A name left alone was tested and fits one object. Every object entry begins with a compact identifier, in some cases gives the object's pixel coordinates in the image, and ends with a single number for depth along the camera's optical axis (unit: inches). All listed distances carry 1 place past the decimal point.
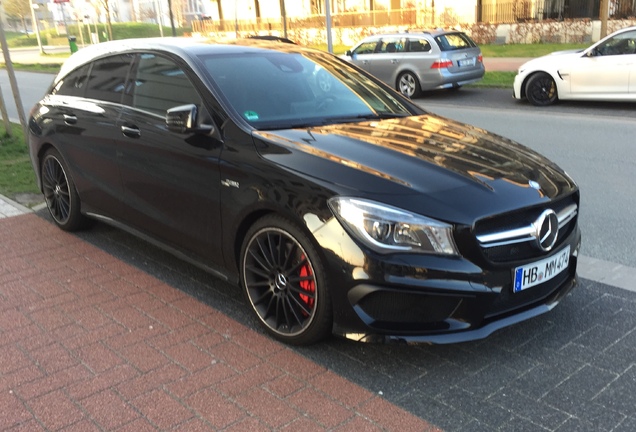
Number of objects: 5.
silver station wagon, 608.4
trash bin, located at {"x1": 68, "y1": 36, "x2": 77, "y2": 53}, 1689.1
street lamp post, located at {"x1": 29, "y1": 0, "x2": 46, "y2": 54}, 1879.7
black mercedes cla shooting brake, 124.8
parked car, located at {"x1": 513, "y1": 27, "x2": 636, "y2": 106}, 476.1
